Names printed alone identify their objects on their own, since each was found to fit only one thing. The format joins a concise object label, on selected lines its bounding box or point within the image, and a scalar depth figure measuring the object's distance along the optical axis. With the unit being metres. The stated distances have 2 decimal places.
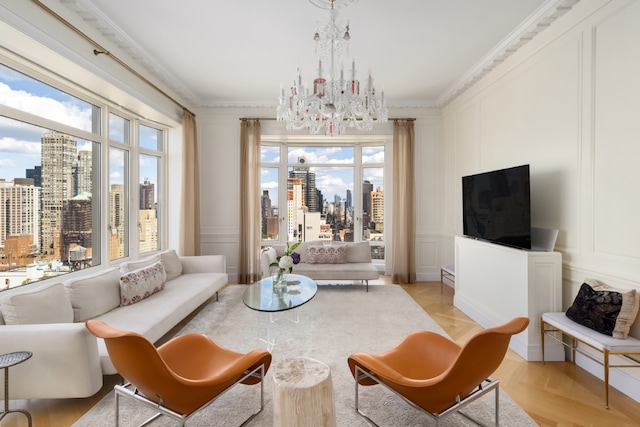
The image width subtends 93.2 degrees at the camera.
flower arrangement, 3.12
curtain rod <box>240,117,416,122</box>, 5.23
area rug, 1.87
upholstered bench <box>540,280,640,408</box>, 1.96
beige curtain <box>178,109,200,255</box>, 4.77
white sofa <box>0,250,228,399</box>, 1.84
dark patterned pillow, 2.07
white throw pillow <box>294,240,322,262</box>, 5.00
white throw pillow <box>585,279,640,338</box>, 2.02
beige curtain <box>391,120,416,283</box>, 5.28
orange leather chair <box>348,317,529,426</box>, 1.49
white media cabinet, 2.63
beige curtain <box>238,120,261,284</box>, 5.21
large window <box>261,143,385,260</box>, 5.84
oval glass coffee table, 2.63
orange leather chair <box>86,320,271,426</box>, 1.47
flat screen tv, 2.85
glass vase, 3.12
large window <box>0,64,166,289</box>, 2.62
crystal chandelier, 2.57
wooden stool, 1.46
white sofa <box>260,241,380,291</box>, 4.59
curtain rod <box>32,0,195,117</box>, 2.36
